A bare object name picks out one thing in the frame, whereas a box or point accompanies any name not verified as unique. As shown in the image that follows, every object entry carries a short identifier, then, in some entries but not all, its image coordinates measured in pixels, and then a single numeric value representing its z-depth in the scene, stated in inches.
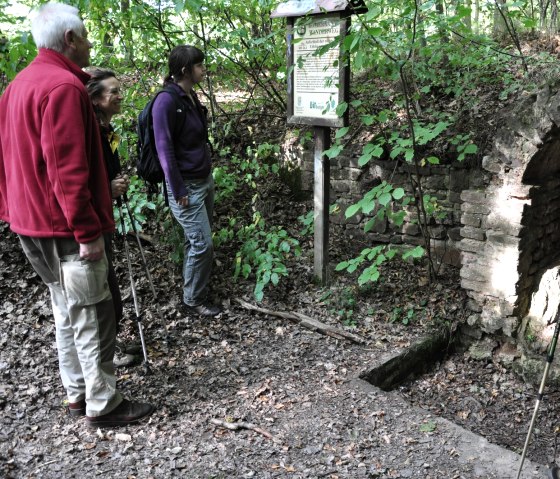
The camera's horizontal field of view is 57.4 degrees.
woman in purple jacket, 160.4
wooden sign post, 170.9
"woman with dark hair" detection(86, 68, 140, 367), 132.4
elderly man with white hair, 103.3
